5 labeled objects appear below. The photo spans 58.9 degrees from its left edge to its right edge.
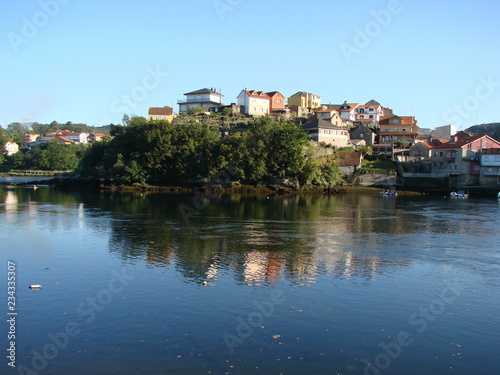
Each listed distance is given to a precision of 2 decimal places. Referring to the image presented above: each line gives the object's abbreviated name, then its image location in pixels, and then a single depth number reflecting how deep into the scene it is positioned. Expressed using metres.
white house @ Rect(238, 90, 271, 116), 96.69
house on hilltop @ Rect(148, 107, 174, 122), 94.36
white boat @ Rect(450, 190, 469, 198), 66.69
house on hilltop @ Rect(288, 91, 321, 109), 108.00
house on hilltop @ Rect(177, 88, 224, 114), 102.06
